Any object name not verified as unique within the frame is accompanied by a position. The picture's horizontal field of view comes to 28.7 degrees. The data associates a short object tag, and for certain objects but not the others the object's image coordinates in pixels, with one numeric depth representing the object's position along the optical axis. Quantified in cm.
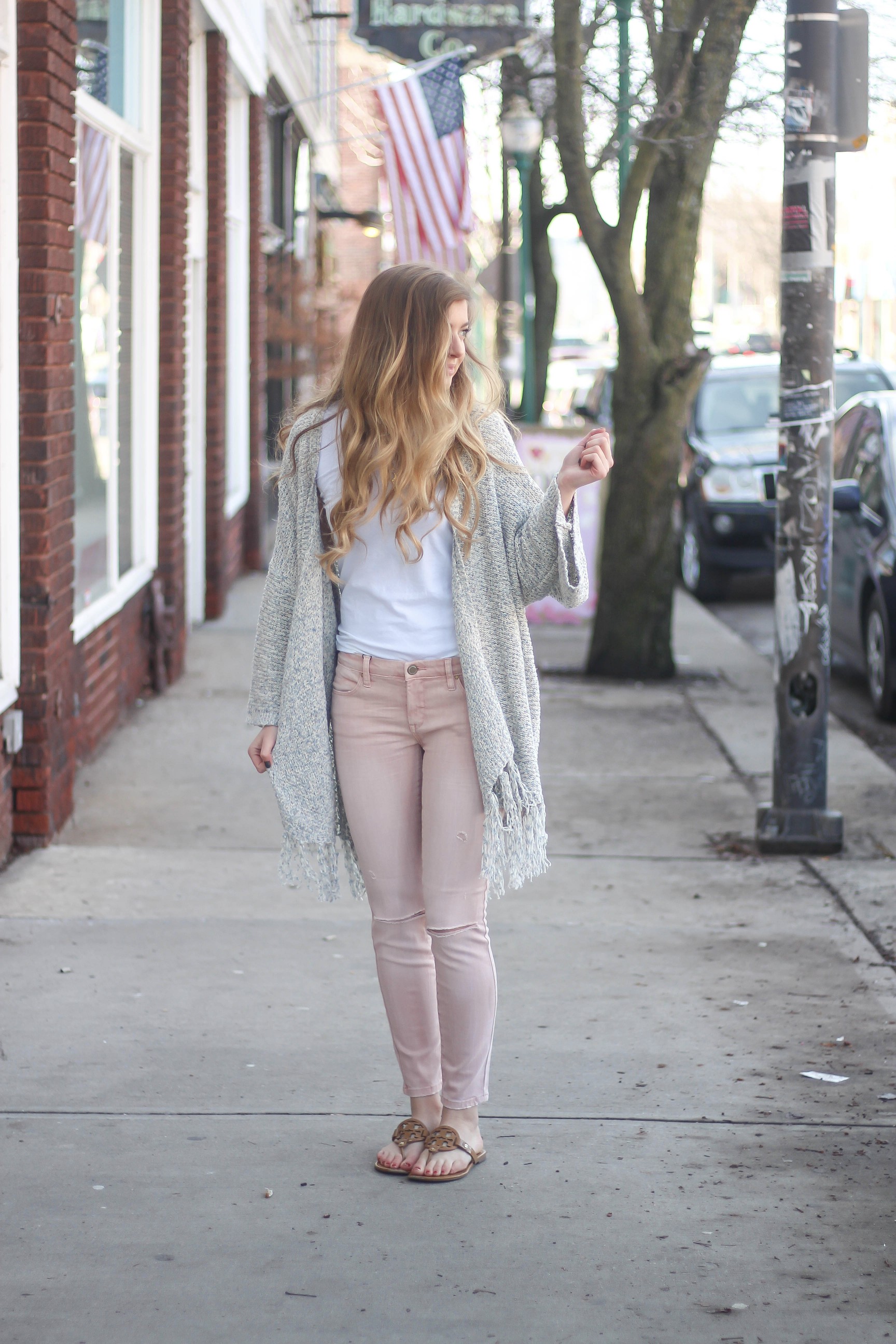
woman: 340
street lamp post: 1806
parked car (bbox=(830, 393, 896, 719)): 914
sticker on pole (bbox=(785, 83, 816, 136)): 605
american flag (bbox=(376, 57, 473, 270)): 1409
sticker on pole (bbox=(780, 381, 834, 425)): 612
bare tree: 905
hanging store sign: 1383
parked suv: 1416
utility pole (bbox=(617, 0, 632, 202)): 928
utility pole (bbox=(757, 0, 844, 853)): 605
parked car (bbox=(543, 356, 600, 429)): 3148
